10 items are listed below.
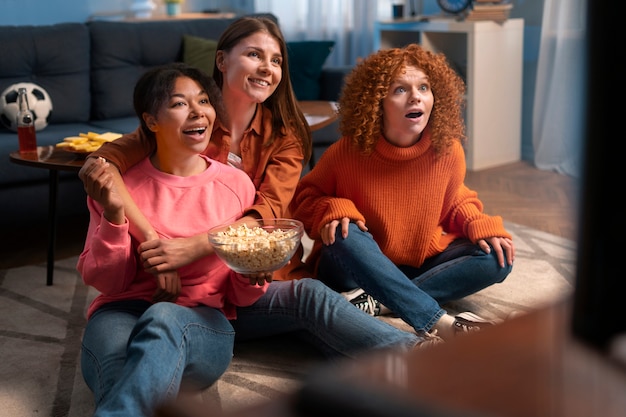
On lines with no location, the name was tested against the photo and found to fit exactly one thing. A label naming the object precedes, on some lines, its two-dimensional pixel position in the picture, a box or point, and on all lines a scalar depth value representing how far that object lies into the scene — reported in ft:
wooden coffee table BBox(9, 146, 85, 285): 7.89
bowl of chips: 8.08
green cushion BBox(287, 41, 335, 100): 12.65
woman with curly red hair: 6.98
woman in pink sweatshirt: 5.29
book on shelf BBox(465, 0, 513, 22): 13.48
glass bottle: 8.51
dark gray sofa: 11.34
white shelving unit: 13.55
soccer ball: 10.18
